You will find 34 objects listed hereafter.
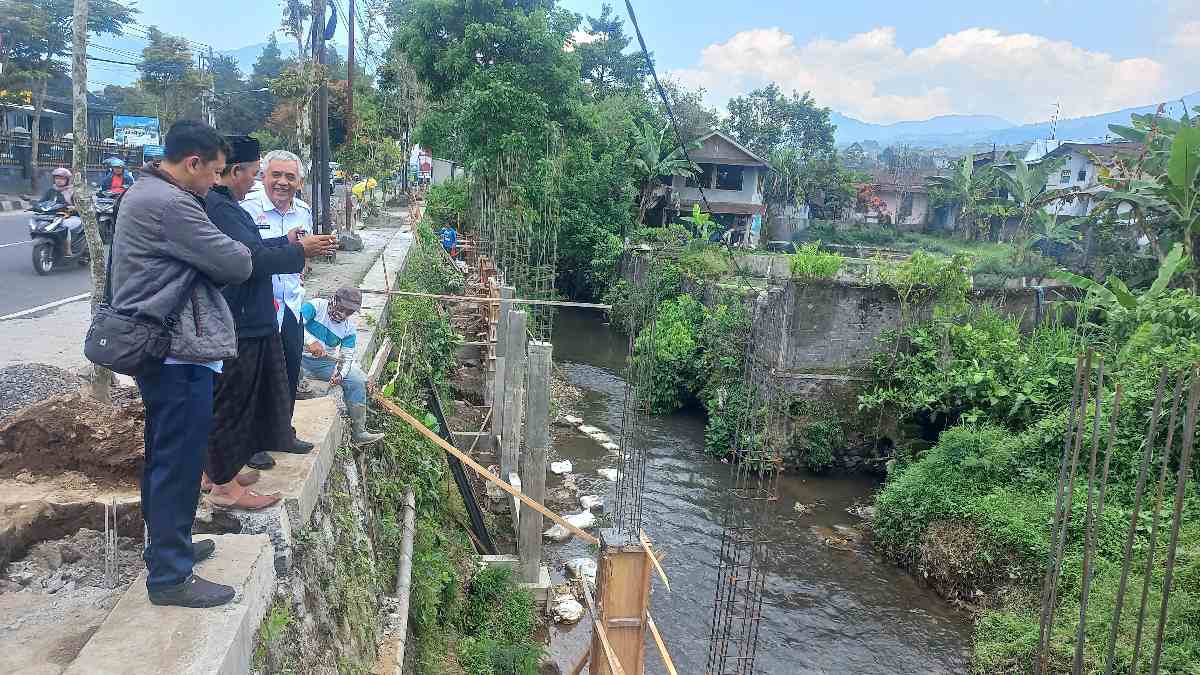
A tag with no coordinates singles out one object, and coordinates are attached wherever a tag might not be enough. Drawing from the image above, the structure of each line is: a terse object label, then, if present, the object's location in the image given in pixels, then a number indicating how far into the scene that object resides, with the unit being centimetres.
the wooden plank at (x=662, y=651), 406
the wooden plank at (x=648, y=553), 458
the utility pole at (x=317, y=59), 941
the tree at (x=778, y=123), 3312
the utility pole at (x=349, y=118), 1427
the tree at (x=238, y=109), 3142
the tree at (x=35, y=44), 1914
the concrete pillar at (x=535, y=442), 713
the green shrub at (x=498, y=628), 555
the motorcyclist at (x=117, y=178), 1088
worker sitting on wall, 437
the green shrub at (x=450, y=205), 2173
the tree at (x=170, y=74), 2722
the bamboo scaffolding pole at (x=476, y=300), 602
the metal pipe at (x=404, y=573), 410
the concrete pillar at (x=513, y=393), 760
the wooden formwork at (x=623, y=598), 466
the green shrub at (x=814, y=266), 1237
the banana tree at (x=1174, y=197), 1009
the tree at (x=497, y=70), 1662
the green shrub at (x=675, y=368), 1464
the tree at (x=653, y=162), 2211
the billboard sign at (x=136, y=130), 2645
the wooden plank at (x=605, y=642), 424
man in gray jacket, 220
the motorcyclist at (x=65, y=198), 962
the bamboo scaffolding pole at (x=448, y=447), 492
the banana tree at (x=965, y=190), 2691
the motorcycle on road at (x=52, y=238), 959
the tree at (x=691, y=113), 2878
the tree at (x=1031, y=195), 1735
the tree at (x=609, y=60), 3023
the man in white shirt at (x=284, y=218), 347
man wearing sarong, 285
